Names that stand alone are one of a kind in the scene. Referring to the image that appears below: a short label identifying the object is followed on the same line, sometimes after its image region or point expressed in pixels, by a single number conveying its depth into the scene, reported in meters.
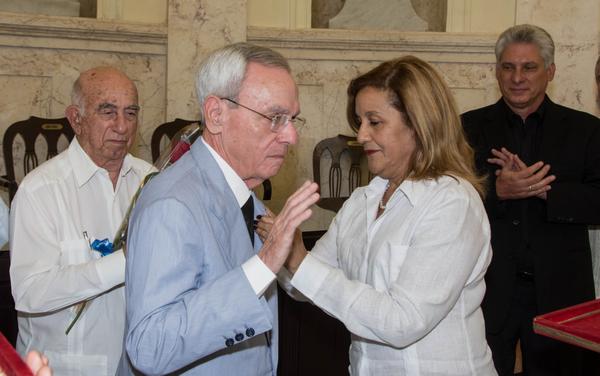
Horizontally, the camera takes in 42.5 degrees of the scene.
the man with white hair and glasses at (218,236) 1.73
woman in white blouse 2.18
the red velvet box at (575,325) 1.95
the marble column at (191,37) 5.98
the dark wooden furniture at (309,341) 3.85
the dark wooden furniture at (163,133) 5.66
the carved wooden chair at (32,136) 5.39
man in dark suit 3.39
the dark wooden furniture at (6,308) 3.34
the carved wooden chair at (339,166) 6.08
